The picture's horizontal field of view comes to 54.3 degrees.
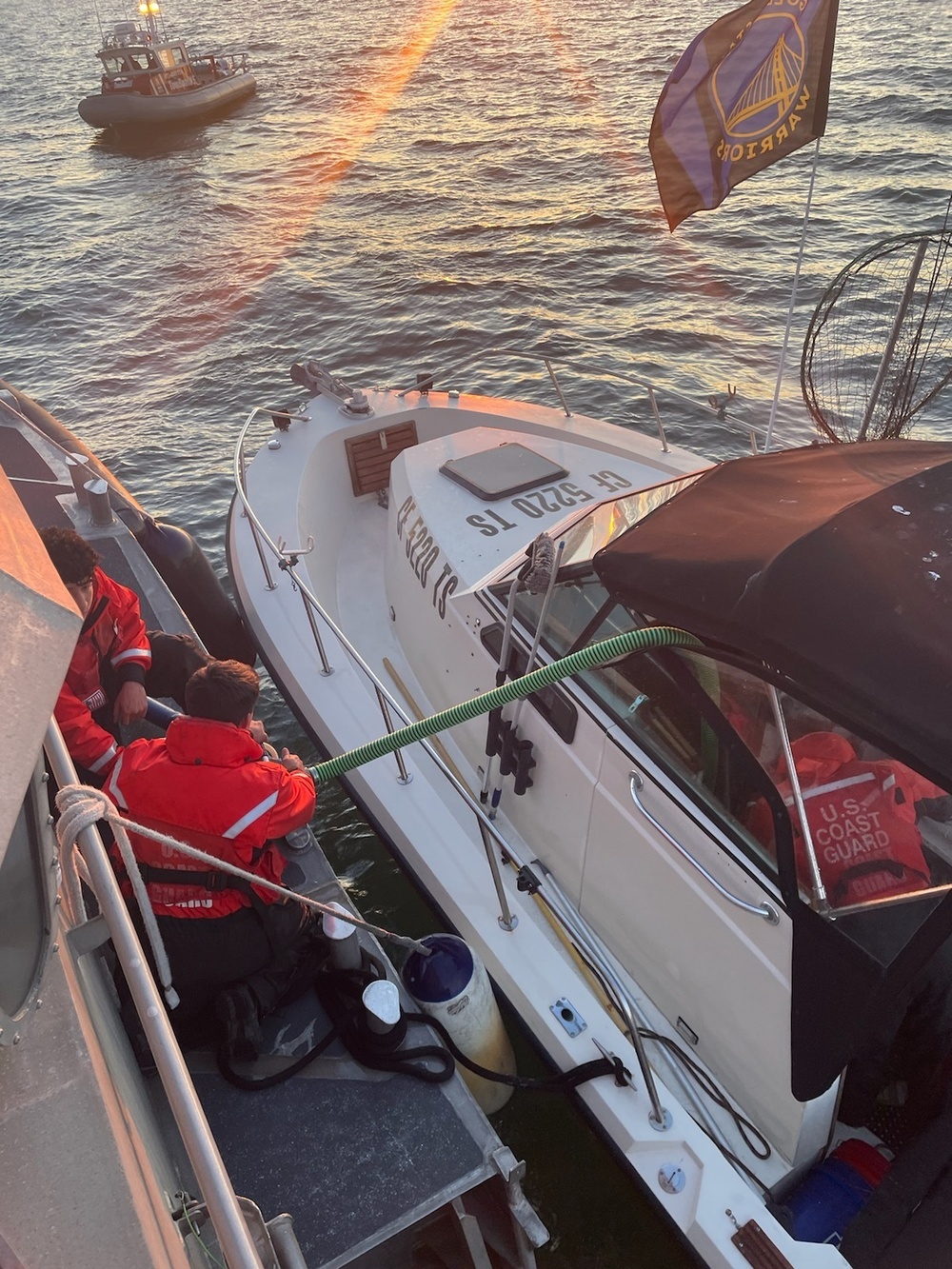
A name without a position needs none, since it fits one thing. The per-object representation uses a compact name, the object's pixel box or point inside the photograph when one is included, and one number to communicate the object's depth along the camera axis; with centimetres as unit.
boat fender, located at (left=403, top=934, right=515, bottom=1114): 338
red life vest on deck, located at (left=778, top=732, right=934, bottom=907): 287
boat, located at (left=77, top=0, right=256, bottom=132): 2478
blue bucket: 299
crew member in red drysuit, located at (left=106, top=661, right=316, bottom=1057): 300
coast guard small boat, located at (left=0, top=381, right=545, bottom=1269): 151
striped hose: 308
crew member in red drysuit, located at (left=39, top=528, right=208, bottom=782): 379
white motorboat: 275
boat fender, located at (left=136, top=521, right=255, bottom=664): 613
